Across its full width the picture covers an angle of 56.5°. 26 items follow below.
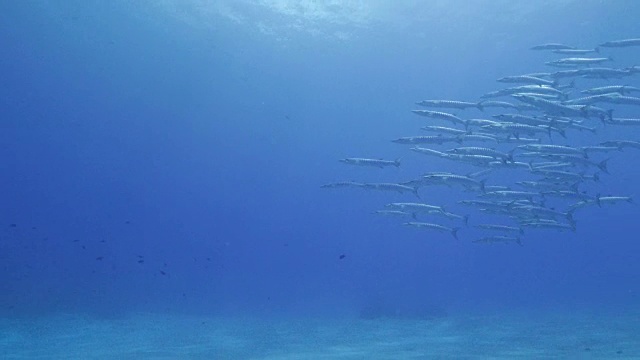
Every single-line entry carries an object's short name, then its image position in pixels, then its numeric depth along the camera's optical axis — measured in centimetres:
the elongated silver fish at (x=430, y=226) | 1381
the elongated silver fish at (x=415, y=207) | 1266
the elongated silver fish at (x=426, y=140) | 1190
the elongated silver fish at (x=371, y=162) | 1236
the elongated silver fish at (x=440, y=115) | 1152
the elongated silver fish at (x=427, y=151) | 1192
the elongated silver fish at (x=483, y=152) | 1105
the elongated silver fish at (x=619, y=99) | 1063
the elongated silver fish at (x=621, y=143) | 1195
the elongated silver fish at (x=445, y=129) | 1216
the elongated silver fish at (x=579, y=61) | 1163
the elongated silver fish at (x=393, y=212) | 1370
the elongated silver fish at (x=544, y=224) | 1195
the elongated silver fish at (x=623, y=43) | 1174
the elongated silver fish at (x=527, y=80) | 1172
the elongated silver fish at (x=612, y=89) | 1078
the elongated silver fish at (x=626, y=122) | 1188
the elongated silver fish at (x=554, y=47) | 1247
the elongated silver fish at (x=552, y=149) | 1115
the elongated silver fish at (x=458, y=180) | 1145
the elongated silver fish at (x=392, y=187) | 1243
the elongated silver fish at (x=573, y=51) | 1230
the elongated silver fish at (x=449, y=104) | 1211
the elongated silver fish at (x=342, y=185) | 1379
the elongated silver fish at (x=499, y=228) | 1396
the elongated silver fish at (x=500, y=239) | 1423
